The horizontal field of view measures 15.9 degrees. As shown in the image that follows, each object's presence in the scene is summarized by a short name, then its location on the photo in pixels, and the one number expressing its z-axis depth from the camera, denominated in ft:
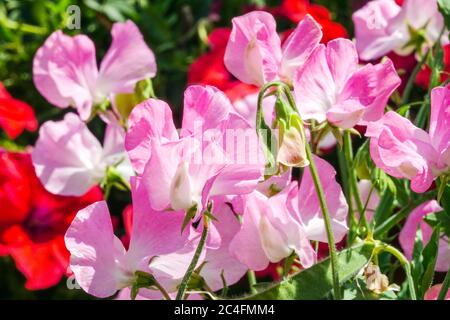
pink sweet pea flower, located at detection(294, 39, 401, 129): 1.86
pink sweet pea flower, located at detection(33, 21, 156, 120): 2.17
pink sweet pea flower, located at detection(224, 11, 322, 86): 1.93
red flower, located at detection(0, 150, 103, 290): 2.67
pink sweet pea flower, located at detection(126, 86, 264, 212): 1.74
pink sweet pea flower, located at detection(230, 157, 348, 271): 1.84
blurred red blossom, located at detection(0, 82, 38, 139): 2.74
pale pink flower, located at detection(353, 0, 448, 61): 2.25
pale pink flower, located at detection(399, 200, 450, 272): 2.03
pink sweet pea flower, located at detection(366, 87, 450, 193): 1.80
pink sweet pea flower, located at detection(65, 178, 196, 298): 1.81
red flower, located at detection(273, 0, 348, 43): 2.85
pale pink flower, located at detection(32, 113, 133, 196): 2.25
